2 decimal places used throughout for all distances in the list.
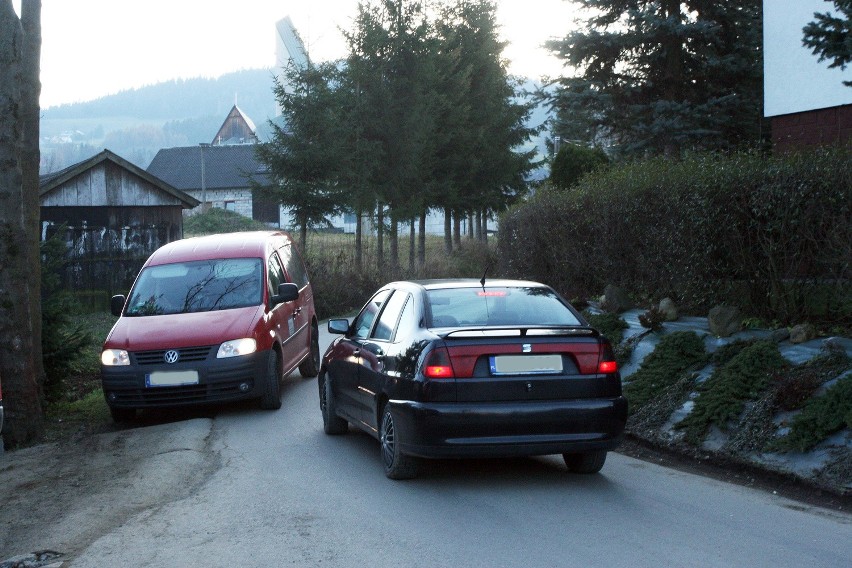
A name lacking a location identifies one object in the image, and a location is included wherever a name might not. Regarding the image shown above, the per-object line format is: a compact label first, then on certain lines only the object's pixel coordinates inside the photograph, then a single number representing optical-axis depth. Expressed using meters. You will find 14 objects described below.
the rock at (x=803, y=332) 10.24
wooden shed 30.02
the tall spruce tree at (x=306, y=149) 29.17
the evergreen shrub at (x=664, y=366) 10.68
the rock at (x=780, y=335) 10.52
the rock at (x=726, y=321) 11.34
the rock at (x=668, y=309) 12.77
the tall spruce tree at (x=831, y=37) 9.86
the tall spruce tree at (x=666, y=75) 24.41
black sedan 7.58
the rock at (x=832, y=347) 9.34
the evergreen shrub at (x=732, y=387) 9.27
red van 11.62
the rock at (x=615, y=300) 14.30
